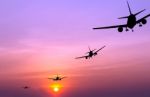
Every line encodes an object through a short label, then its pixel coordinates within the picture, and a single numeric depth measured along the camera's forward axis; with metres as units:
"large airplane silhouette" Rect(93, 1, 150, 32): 85.25
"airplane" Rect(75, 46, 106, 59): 166.71
